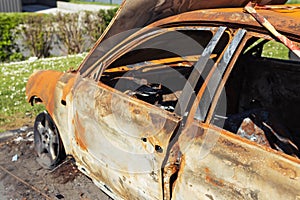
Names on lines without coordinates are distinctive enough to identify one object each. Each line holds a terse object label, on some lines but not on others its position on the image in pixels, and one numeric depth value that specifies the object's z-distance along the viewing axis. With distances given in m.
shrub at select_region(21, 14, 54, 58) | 10.33
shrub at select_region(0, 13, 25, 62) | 10.40
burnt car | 2.05
